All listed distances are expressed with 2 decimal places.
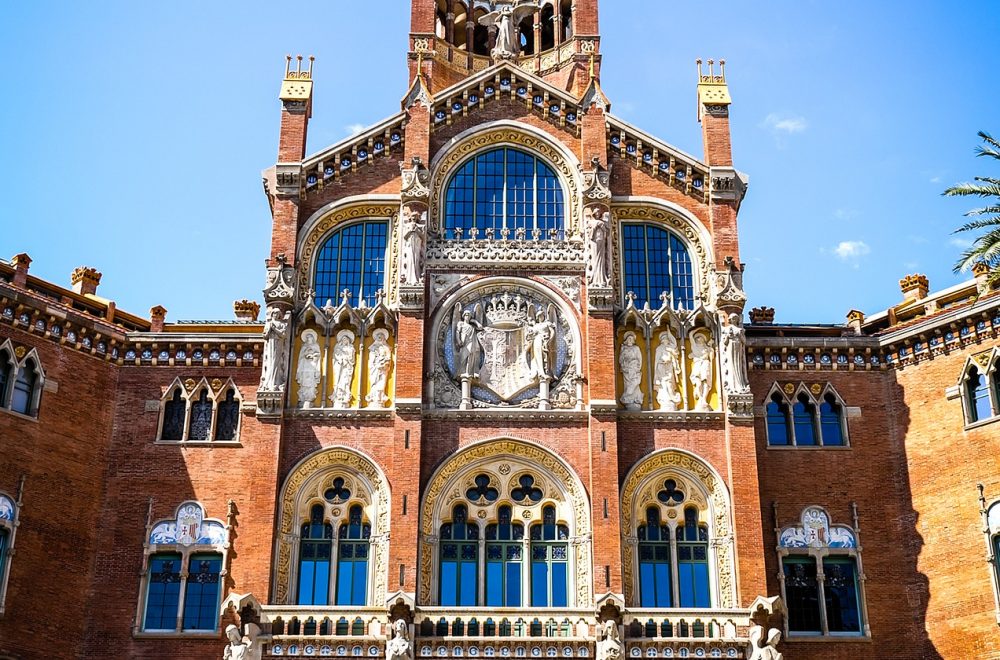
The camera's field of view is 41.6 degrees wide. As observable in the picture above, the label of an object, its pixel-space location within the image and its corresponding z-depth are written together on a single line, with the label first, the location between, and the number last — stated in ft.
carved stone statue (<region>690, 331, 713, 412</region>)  139.44
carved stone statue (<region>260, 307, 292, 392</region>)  137.08
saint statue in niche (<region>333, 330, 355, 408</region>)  138.92
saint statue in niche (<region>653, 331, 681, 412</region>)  139.44
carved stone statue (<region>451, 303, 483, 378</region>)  139.95
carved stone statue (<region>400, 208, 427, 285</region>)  142.10
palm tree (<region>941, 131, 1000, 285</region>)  134.72
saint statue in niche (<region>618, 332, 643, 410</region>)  139.13
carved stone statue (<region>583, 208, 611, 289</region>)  142.72
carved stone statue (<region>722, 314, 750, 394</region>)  137.80
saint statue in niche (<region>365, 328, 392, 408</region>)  138.82
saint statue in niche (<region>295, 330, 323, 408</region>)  139.13
